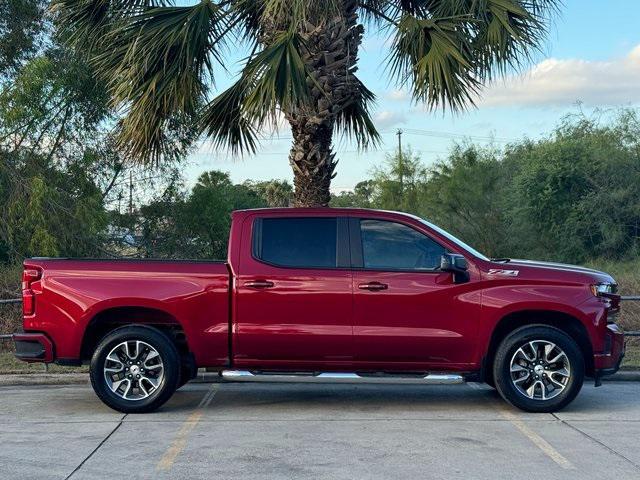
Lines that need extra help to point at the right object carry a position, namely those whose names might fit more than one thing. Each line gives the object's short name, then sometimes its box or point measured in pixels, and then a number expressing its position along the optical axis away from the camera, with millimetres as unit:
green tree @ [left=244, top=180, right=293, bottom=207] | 52062
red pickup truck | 8242
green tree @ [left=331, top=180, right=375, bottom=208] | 50906
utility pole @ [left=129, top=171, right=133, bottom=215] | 21234
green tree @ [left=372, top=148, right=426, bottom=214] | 43622
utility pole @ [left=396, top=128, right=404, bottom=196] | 44781
